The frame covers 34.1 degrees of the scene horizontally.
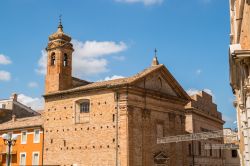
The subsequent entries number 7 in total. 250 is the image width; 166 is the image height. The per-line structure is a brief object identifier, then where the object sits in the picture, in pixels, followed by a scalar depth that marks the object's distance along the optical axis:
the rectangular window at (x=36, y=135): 38.06
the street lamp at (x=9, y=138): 22.30
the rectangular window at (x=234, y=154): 58.97
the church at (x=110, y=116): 32.91
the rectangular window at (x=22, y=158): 39.00
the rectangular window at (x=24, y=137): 39.47
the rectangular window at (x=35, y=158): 37.53
